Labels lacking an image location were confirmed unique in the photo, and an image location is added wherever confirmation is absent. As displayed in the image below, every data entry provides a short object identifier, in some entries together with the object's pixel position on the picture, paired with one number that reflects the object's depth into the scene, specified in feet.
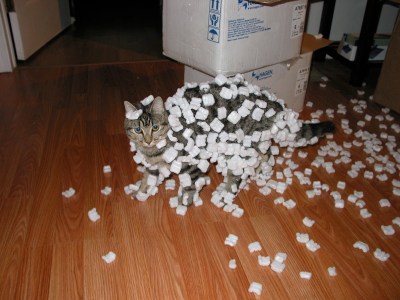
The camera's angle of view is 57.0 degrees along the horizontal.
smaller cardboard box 7.50
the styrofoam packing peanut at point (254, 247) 5.18
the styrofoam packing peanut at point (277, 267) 4.88
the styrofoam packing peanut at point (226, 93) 5.29
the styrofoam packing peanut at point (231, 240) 5.25
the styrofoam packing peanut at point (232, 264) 4.92
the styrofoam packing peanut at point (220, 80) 5.50
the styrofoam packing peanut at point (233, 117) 5.28
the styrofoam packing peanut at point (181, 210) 5.77
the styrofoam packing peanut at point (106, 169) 6.69
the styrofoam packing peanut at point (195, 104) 5.18
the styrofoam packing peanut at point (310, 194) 6.23
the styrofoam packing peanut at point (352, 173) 6.72
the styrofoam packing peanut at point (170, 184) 6.33
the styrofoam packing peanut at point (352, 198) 6.12
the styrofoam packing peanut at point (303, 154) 7.28
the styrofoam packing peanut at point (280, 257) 5.01
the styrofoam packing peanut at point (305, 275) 4.80
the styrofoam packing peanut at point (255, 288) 4.58
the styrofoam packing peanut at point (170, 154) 5.25
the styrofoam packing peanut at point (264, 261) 4.97
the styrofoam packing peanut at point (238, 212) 5.77
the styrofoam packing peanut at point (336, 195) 6.18
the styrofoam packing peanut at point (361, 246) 5.21
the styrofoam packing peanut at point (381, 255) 5.09
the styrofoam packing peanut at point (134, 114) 4.96
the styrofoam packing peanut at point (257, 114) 5.38
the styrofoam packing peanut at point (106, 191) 6.17
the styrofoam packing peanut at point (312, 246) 5.21
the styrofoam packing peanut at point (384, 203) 6.06
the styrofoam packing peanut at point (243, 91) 5.40
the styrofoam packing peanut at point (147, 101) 5.30
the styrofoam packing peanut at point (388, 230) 5.52
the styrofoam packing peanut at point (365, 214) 5.82
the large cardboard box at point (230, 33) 6.12
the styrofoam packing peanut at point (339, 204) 6.01
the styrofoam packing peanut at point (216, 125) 5.20
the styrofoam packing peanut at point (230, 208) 5.86
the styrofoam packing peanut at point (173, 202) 5.93
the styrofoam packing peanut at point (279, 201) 6.06
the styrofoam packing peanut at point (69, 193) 6.08
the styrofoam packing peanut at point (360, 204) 6.01
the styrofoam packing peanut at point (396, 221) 5.70
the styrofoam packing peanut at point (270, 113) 5.54
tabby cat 5.15
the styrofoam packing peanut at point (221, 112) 5.20
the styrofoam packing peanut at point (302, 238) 5.33
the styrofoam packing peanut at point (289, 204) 5.98
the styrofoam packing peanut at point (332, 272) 4.85
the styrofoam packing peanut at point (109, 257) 4.96
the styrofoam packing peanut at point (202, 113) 5.14
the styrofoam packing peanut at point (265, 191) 6.28
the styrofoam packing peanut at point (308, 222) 5.64
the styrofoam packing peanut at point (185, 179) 5.51
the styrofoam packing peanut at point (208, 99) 5.19
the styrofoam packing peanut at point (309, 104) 9.23
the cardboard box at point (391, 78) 8.38
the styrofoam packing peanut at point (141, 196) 6.03
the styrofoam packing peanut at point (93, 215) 5.63
